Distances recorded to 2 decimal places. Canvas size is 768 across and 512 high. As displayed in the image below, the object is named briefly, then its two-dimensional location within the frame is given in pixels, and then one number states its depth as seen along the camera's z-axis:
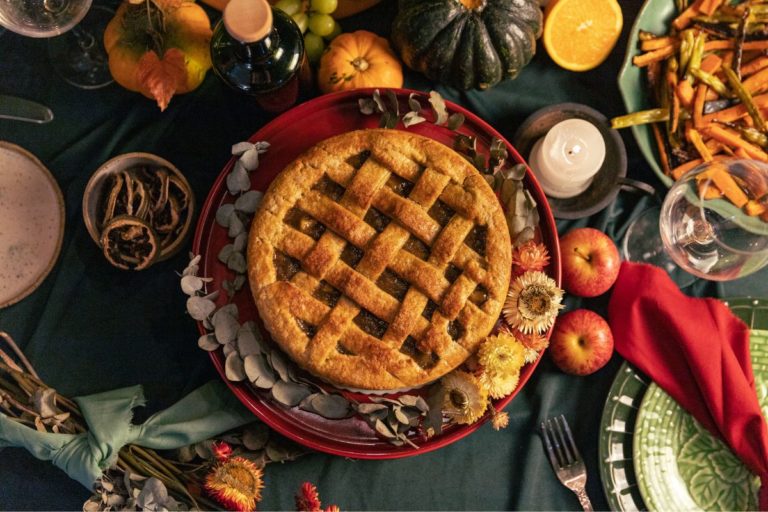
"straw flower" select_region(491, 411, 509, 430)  1.29
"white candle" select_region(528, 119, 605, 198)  1.47
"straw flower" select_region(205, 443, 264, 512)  1.32
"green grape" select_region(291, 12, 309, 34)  1.55
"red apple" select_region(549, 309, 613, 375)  1.48
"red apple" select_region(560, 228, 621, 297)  1.49
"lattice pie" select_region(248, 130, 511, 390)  1.30
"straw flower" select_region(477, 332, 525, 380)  1.27
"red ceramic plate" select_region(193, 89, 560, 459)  1.36
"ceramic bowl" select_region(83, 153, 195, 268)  1.45
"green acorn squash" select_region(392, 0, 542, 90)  1.46
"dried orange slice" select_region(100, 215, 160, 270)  1.40
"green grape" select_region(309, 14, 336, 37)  1.54
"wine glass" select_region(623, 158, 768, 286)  1.39
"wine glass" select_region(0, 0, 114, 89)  1.62
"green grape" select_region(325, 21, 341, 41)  1.58
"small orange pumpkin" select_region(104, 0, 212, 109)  1.44
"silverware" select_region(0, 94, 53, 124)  1.49
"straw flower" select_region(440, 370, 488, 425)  1.28
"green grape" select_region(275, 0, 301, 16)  1.53
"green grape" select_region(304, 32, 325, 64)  1.58
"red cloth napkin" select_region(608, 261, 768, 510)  1.44
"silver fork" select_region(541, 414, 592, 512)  1.50
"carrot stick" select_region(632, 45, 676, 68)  1.53
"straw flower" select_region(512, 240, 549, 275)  1.35
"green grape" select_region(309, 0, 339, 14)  1.50
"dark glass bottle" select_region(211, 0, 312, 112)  1.18
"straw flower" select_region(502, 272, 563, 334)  1.29
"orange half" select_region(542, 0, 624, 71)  1.54
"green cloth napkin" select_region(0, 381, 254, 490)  1.36
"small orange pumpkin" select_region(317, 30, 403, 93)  1.51
